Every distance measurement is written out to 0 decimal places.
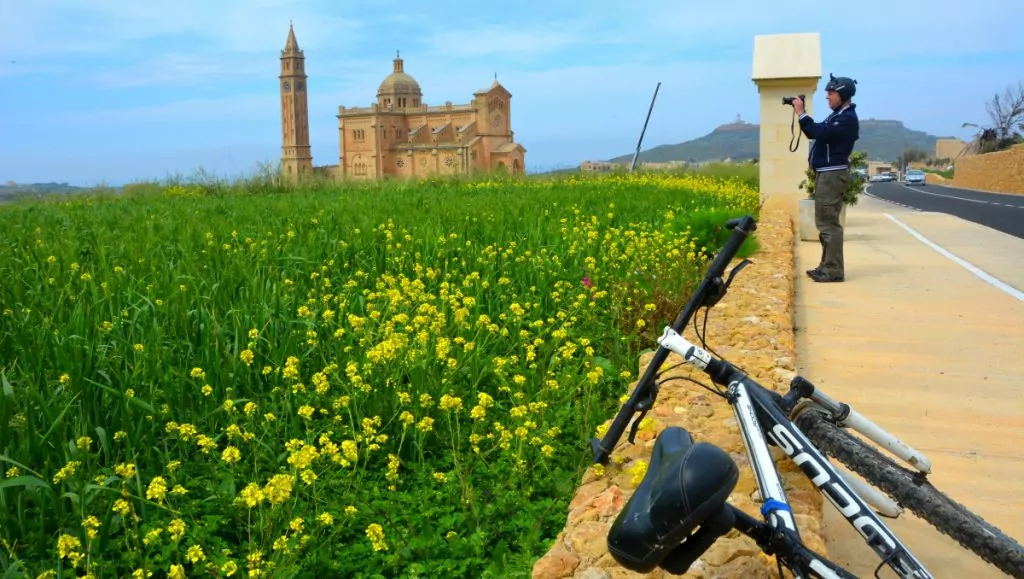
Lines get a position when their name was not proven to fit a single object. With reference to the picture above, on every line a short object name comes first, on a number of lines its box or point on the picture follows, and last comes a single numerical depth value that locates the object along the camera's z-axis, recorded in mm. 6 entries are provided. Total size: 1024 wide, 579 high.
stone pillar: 13484
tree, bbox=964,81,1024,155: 54375
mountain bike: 1600
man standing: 7762
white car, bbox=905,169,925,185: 58450
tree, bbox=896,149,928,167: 114338
